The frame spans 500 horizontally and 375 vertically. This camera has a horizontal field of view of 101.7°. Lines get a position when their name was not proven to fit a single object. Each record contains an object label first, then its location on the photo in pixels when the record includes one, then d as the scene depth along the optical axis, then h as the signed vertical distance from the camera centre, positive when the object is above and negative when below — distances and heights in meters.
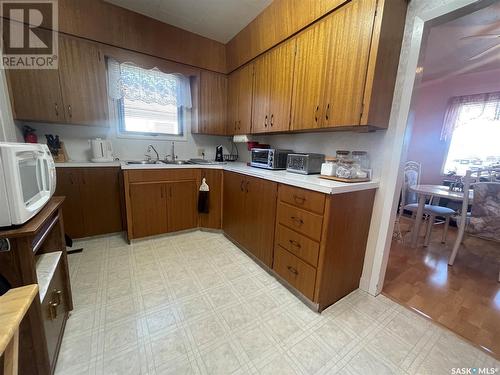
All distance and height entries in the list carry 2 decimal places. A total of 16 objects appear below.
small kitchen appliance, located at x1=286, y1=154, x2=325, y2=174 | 1.87 -0.11
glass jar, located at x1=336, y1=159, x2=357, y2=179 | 1.58 -0.12
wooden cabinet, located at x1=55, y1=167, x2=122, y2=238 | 2.22 -0.67
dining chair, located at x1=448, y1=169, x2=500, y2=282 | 1.99 -0.52
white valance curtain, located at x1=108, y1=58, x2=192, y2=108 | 2.44 +0.75
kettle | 2.41 -0.11
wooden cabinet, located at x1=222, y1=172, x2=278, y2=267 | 1.85 -0.66
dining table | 2.27 -0.41
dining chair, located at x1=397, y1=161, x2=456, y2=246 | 2.54 -0.65
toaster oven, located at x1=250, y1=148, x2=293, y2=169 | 2.09 -0.09
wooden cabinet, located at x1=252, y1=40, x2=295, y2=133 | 1.96 +0.62
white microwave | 0.74 -0.18
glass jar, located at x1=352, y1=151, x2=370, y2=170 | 1.70 -0.05
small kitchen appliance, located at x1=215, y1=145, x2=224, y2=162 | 3.07 -0.11
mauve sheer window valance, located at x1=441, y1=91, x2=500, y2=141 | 3.34 +0.84
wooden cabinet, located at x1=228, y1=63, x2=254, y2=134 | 2.54 +0.63
